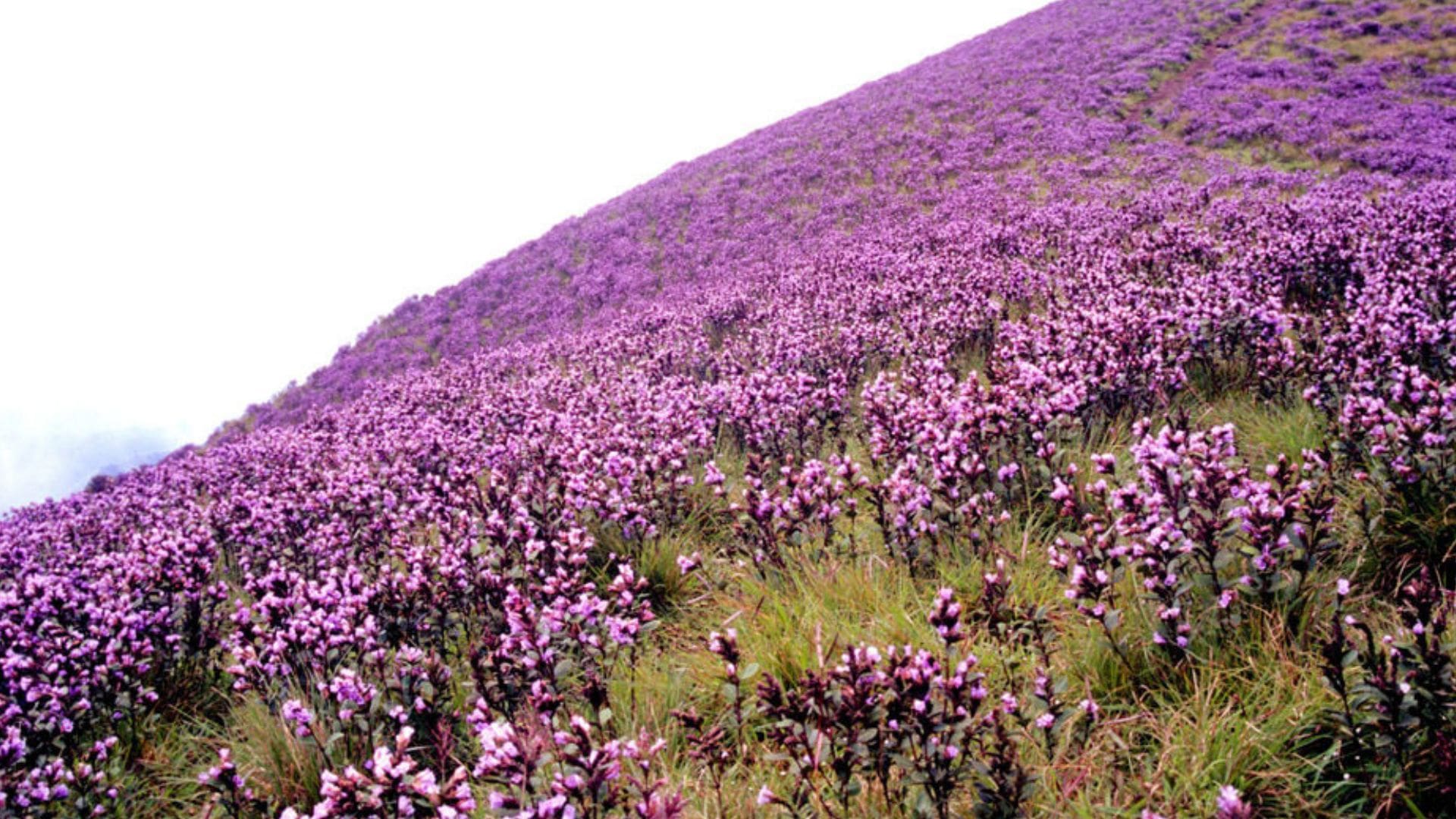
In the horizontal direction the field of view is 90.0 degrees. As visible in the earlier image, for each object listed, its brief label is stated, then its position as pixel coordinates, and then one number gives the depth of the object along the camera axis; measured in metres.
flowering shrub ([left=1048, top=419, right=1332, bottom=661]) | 3.13
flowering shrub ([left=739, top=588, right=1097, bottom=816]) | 2.48
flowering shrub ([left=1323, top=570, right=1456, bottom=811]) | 2.32
